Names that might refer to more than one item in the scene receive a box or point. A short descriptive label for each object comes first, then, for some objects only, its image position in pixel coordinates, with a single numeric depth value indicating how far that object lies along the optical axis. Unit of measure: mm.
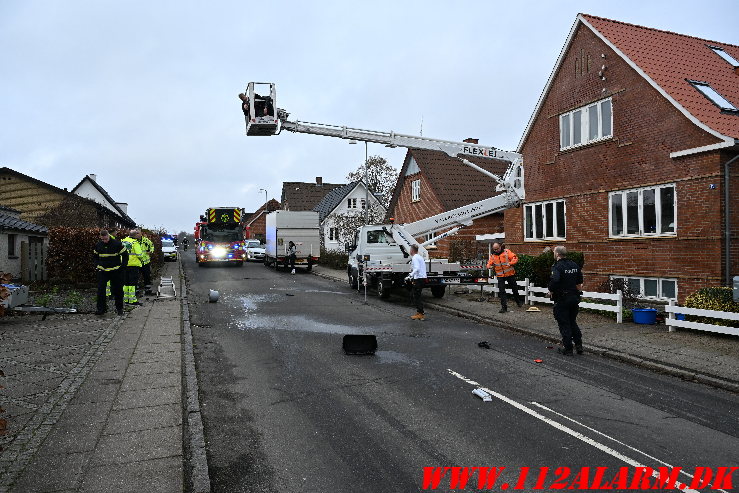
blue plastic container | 11453
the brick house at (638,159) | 12570
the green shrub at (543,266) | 15273
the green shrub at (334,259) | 31938
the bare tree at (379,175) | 55406
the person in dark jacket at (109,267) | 12164
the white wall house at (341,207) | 54688
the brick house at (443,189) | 27938
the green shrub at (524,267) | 15648
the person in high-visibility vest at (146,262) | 16109
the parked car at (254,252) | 41594
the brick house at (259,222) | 88781
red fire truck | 32250
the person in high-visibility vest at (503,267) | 13664
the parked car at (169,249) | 39969
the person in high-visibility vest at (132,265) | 14070
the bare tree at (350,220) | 42375
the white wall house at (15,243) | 19469
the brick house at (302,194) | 70500
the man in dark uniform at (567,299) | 9148
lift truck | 15633
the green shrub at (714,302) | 10195
